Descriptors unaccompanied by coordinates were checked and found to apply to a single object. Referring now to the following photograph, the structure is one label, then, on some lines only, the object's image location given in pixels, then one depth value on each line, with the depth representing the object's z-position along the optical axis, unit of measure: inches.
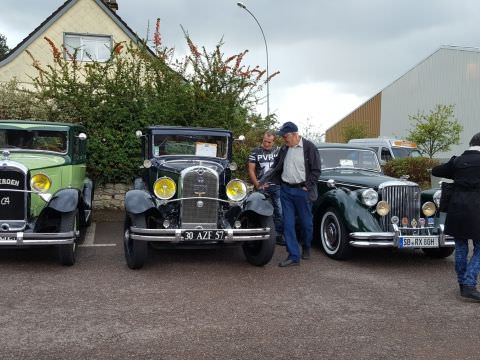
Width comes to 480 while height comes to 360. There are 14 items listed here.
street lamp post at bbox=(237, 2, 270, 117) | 837.5
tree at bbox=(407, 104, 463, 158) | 967.0
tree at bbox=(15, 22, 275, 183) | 392.8
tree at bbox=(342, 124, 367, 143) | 1434.5
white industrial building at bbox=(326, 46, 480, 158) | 1282.0
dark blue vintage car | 220.5
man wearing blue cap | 243.0
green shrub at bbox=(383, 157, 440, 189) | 542.6
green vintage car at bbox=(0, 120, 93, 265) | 224.1
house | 740.0
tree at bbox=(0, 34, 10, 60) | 1955.6
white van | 724.0
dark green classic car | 238.5
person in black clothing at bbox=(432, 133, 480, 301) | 187.9
